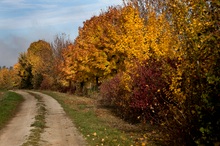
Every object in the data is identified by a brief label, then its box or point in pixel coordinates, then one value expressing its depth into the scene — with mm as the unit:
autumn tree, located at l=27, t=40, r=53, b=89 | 57209
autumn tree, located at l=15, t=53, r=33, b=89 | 68250
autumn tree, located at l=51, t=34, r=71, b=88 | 48775
